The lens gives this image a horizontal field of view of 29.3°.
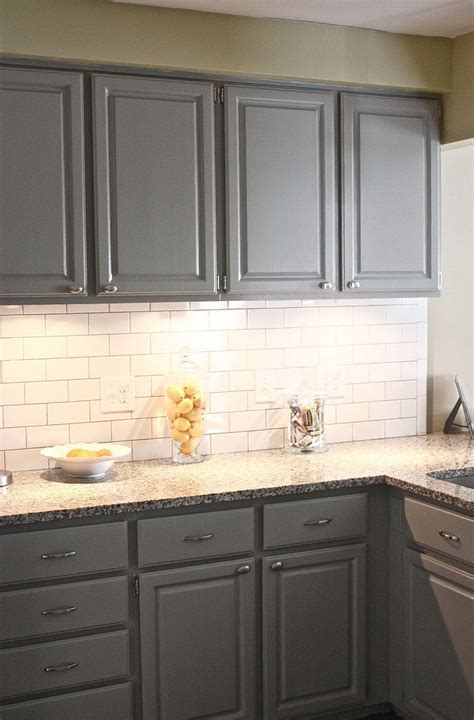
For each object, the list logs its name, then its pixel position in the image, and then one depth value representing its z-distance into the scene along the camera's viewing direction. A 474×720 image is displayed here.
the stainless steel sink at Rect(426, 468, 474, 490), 3.16
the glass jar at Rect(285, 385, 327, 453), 3.51
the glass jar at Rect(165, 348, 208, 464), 3.32
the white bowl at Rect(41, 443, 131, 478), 3.04
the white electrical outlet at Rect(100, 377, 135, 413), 3.38
